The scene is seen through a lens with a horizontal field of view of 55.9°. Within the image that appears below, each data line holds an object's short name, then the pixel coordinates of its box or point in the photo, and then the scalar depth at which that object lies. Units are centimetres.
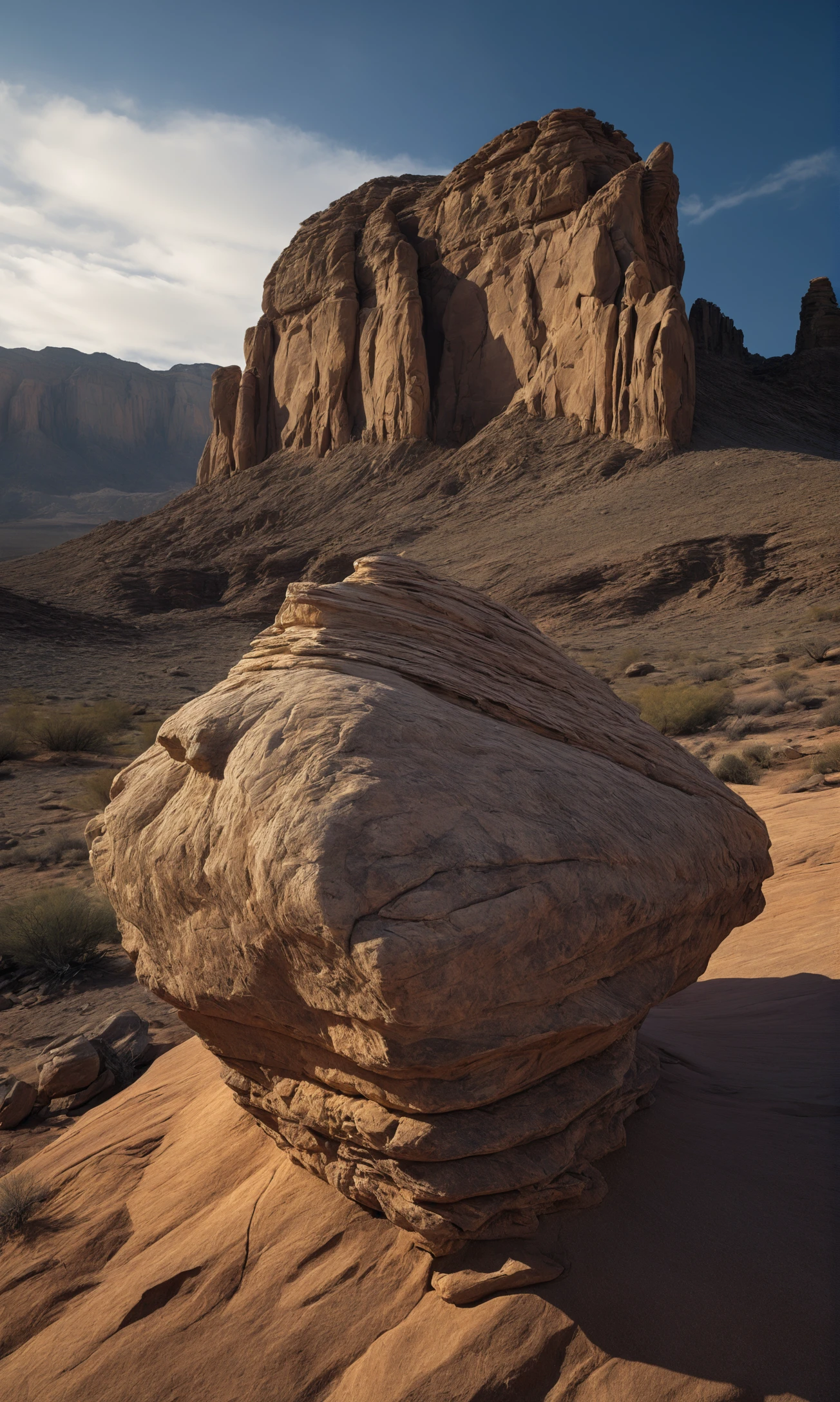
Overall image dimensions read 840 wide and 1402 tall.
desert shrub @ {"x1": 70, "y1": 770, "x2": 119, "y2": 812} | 1060
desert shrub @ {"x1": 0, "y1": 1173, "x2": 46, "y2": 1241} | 347
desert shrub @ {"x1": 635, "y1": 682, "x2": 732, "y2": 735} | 1264
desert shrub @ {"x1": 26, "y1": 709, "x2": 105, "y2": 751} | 1400
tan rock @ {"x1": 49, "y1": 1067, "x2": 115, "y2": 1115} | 478
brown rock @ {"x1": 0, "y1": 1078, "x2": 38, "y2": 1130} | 468
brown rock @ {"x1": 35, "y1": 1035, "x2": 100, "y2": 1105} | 485
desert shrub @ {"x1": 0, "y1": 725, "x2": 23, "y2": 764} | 1360
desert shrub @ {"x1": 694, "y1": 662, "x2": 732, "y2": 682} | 1584
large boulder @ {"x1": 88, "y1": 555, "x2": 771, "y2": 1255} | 232
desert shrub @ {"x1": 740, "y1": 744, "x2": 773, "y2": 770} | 1024
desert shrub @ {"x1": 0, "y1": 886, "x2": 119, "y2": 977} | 662
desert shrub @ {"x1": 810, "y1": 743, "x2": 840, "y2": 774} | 938
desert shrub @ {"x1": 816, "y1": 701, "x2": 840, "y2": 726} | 1159
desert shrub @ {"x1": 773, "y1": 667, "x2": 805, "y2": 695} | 1394
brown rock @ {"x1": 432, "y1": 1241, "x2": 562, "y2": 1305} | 248
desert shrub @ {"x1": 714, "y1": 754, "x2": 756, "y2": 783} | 981
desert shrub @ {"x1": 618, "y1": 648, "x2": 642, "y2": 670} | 1895
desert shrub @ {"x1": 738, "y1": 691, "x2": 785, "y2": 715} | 1266
